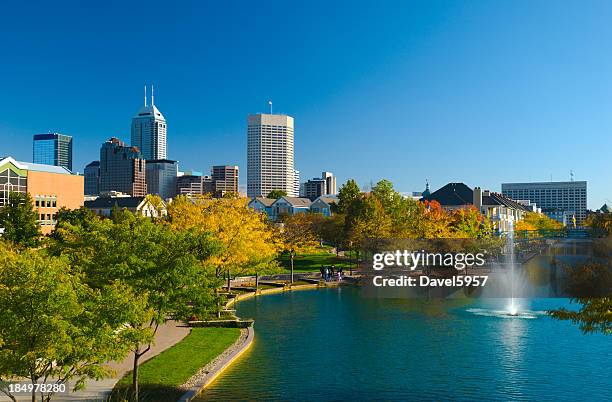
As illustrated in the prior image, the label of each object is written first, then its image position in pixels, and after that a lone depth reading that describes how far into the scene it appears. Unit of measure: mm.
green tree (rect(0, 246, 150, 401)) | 16422
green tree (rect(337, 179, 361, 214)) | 113075
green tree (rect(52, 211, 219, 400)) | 23266
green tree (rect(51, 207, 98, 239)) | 81375
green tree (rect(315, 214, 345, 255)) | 89188
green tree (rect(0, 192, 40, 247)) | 64562
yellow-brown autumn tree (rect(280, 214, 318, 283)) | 71588
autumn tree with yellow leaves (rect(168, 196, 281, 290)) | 50469
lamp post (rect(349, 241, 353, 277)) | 72800
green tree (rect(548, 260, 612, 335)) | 17188
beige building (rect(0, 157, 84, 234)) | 98062
